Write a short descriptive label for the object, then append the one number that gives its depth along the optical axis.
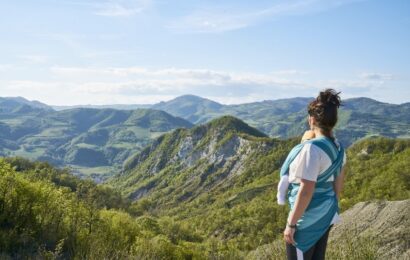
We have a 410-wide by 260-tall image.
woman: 5.36
